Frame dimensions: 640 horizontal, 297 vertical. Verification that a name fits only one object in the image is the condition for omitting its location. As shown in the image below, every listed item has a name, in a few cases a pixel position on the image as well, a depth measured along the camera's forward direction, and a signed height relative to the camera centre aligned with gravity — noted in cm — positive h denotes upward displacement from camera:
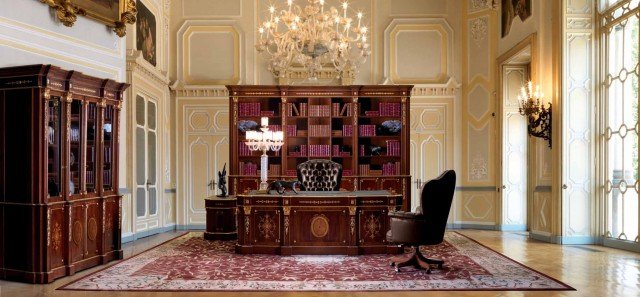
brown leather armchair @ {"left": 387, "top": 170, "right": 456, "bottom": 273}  620 -76
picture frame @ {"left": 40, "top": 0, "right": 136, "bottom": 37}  741 +209
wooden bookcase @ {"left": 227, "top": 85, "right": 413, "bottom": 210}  1074 +38
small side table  954 -117
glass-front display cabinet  593 -21
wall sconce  908 +65
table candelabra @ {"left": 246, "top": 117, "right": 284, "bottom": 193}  796 +20
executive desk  762 -99
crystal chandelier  750 +163
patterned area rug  563 -140
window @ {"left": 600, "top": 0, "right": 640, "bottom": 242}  785 +51
